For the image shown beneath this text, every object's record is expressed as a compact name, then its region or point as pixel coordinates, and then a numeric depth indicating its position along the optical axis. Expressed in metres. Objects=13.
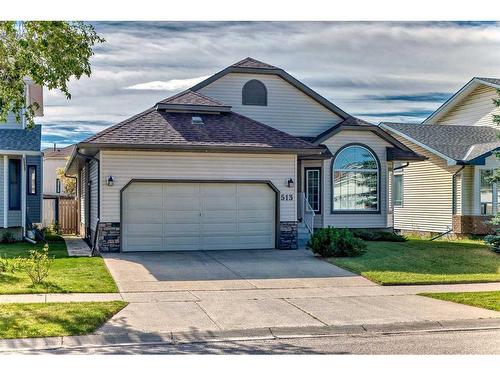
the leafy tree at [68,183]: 37.59
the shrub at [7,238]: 20.31
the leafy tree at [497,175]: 17.25
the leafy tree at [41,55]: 10.44
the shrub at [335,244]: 16.17
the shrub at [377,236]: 20.72
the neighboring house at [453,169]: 23.09
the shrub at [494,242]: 17.88
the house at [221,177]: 16.98
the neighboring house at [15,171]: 20.16
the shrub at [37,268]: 11.81
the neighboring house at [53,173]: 42.50
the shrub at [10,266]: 12.39
